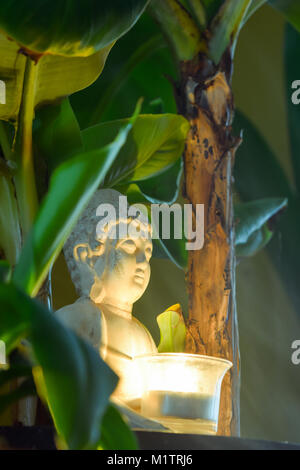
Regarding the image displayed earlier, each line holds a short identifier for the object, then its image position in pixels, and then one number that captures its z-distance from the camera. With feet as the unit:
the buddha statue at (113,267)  5.80
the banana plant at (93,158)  4.91
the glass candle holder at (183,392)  5.56
